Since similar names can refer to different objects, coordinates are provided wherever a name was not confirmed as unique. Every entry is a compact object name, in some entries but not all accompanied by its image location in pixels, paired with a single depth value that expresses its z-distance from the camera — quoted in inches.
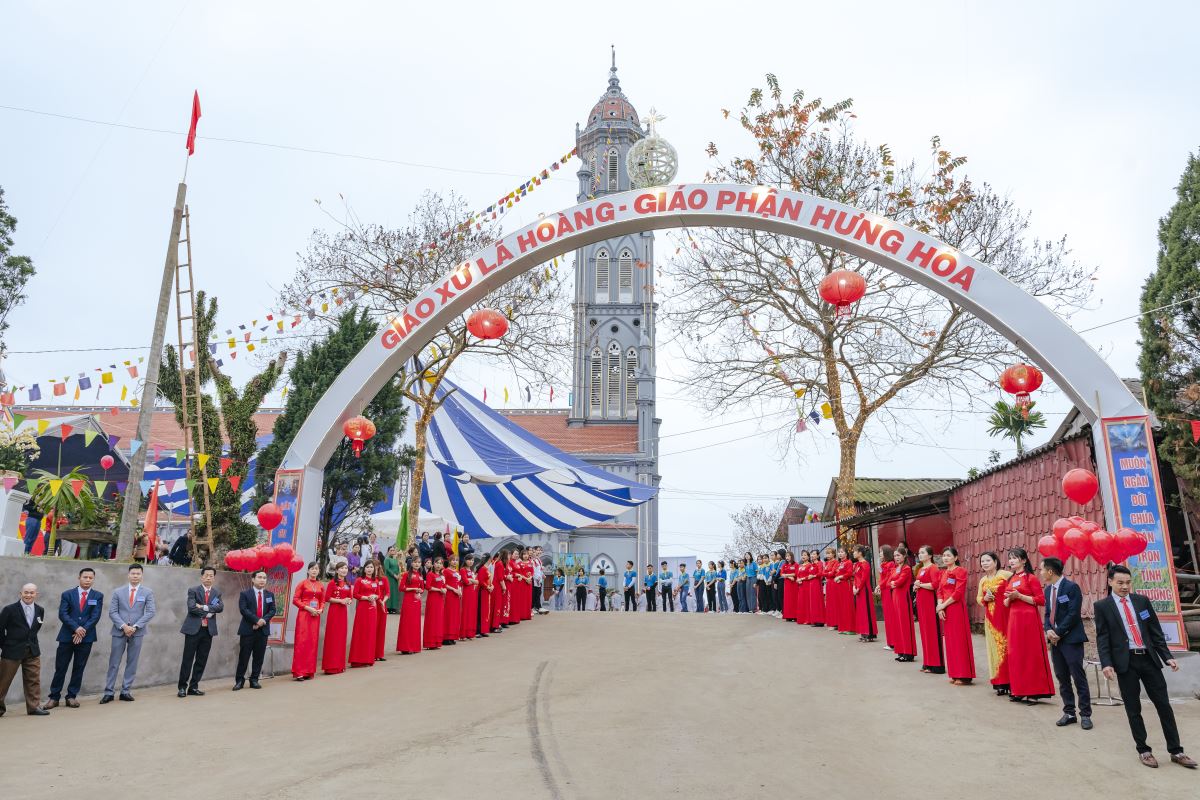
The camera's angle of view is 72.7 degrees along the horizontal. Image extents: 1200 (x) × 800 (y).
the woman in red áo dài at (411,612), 426.3
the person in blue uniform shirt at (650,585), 786.8
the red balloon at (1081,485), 296.4
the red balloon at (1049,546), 298.4
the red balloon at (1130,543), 280.1
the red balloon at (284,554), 365.7
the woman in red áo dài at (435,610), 451.5
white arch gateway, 323.6
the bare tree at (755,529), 2129.7
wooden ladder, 403.5
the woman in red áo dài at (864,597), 465.7
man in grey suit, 305.6
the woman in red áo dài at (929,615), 343.0
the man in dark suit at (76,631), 289.1
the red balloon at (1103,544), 278.7
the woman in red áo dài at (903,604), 376.8
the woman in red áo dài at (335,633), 376.8
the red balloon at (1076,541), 280.5
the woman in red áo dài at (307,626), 359.6
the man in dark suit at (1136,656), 205.2
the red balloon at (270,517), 385.7
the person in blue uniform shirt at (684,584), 823.1
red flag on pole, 408.2
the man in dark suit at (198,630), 319.6
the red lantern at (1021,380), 382.3
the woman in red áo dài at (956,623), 317.1
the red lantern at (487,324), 371.9
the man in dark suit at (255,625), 338.0
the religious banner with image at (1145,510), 289.3
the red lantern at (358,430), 410.9
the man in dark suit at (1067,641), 250.4
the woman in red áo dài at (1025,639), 279.0
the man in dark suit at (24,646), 272.2
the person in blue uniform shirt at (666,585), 785.6
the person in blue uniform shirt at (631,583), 837.2
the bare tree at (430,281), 675.4
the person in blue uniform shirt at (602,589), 868.6
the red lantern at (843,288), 324.2
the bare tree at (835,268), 601.0
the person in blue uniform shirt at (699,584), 799.1
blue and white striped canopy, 748.6
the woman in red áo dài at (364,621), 391.5
